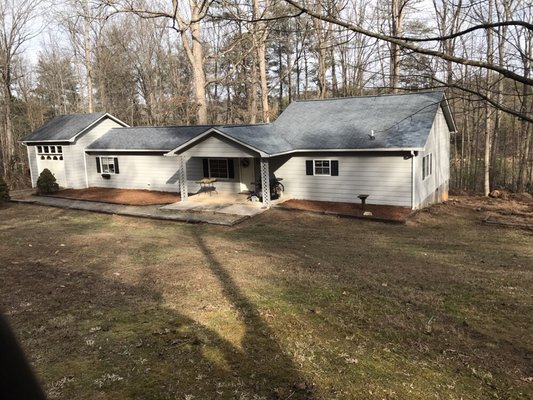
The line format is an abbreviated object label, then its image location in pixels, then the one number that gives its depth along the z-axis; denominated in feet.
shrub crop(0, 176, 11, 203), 65.78
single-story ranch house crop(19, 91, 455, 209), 56.13
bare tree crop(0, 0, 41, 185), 99.88
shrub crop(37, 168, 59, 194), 76.23
